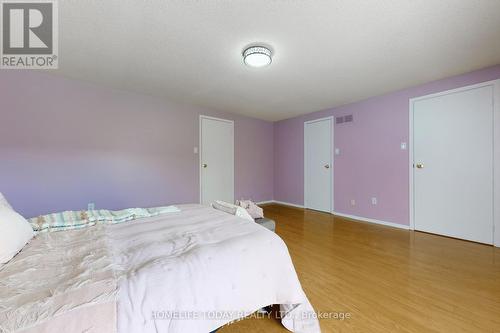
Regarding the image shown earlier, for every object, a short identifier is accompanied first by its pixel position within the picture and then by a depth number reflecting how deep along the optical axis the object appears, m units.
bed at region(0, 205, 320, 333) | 0.75
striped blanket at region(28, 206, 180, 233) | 1.48
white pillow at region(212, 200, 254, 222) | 1.89
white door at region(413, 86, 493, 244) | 2.63
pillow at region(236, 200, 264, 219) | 2.35
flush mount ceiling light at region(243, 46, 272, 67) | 2.09
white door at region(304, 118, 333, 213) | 4.36
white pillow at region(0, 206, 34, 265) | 1.04
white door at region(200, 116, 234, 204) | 4.33
